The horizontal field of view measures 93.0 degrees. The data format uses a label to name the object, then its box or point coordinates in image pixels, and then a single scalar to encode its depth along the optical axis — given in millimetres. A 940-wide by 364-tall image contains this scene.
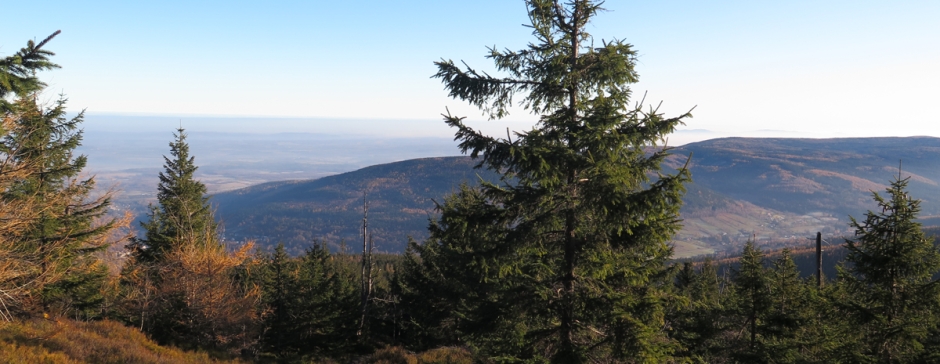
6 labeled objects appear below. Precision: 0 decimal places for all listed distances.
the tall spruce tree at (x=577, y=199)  7594
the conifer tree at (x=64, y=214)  15008
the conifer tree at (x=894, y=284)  11297
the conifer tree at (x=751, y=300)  14695
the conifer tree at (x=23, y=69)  8227
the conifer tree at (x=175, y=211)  21625
